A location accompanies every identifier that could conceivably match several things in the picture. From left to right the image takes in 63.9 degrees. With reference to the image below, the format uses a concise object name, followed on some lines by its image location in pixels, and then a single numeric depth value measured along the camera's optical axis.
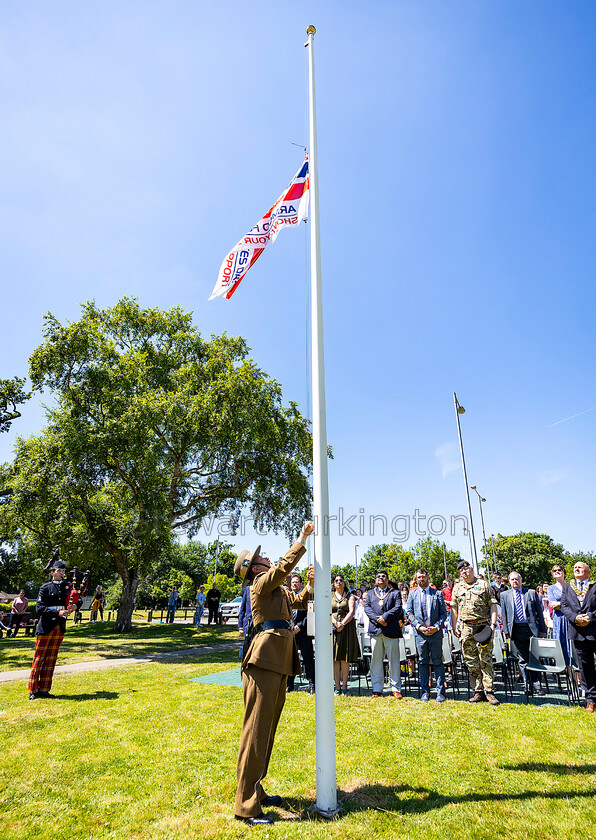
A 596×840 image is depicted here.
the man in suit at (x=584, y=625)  7.25
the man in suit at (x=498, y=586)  11.15
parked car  25.08
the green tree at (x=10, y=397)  19.22
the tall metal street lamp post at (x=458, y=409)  22.41
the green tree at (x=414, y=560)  68.69
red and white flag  7.01
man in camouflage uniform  8.09
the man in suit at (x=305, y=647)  9.43
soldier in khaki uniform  4.07
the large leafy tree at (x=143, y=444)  18.38
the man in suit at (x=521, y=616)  9.54
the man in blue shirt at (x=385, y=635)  8.68
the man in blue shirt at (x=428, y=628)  8.32
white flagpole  4.15
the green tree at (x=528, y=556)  68.69
